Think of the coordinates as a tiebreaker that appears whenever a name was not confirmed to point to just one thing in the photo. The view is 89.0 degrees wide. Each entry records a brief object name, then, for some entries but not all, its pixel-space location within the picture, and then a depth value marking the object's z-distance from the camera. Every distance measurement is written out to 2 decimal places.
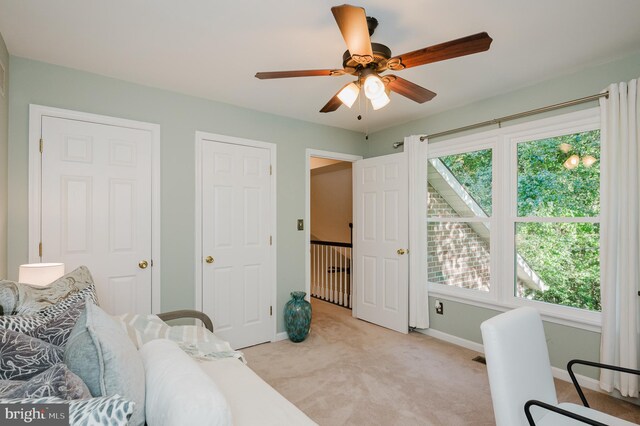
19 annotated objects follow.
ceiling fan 1.43
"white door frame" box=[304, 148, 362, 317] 3.77
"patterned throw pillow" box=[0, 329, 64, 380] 0.91
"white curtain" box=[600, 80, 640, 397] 2.18
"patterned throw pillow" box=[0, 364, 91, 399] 0.73
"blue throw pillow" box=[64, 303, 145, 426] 0.90
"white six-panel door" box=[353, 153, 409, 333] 3.70
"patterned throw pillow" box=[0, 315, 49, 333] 1.09
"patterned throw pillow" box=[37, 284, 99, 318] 1.33
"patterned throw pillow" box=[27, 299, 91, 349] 1.13
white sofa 0.89
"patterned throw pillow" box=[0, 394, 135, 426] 0.65
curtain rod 2.41
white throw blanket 1.68
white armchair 1.32
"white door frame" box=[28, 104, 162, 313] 2.32
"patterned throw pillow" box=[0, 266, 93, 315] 1.37
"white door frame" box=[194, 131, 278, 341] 3.04
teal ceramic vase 3.38
